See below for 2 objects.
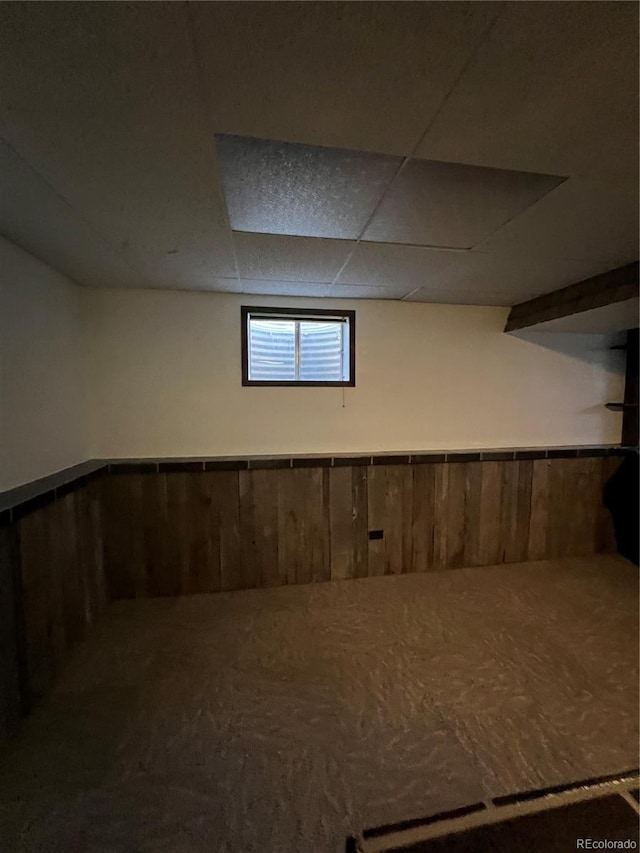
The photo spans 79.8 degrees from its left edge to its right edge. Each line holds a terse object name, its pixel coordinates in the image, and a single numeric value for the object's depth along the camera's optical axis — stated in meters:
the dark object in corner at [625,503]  3.44
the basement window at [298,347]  3.10
